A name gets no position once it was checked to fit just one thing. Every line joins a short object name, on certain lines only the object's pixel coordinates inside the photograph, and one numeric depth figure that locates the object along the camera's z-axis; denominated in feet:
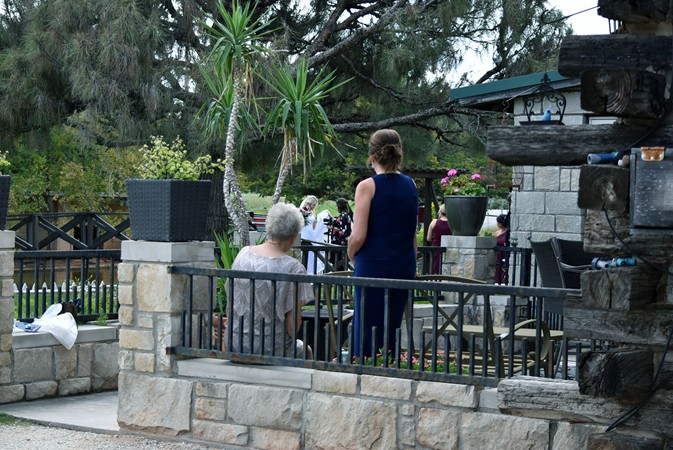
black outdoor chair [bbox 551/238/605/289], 39.30
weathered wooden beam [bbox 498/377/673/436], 21.99
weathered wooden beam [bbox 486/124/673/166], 21.05
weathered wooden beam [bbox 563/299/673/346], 21.20
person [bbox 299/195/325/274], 68.72
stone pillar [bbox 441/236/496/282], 51.40
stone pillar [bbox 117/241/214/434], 34.29
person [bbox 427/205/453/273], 65.98
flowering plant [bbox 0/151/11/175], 42.82
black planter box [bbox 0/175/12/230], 39.62
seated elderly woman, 33.35
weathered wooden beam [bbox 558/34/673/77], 20.56
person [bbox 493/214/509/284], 51.51
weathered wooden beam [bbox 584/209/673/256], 20.24
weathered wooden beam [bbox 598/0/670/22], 20.31
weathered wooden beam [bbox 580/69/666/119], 19.74
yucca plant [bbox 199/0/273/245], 50.87
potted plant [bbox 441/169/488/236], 51.61
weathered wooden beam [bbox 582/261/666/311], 20.98
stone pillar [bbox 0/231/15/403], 39.59
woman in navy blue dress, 32.12
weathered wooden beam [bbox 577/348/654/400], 21.09
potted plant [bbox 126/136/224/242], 34.44
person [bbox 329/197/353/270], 71.73
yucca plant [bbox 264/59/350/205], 51.44
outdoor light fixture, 56.28
